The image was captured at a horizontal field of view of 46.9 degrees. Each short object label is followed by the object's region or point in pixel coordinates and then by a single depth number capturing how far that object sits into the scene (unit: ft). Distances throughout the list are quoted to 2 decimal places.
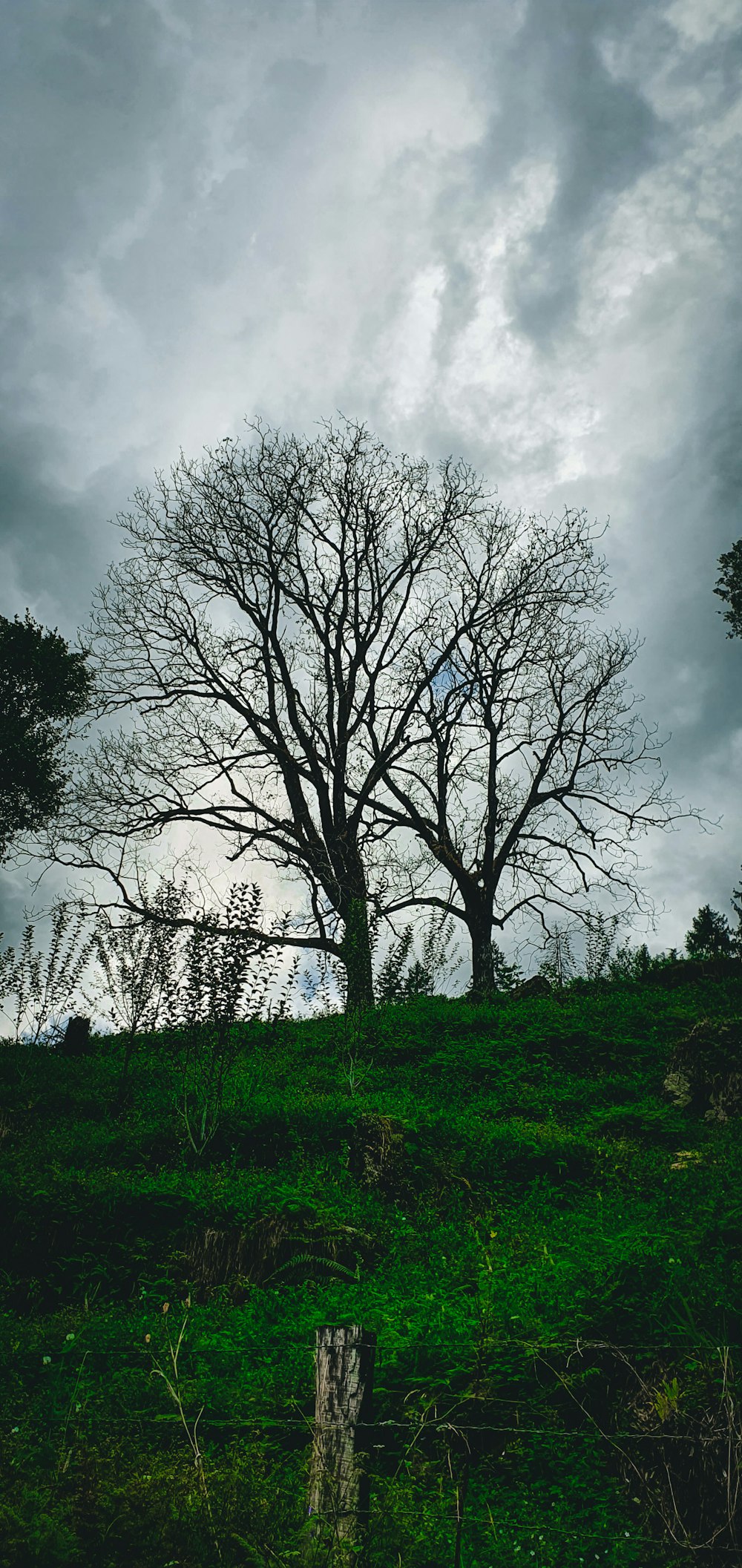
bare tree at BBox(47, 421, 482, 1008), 53.11
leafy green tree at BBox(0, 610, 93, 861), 65.67
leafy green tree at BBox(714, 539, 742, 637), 55.16
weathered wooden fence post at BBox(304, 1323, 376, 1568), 8.84
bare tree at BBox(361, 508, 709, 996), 52.85
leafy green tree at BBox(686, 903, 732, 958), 58.23
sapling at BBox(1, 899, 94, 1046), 41.42
